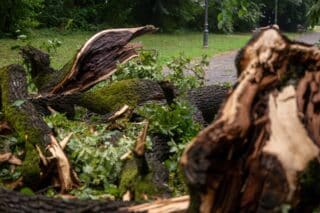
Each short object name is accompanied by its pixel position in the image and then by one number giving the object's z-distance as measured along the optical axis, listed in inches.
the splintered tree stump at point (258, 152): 139.7
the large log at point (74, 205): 170.0
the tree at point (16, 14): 1114.6
